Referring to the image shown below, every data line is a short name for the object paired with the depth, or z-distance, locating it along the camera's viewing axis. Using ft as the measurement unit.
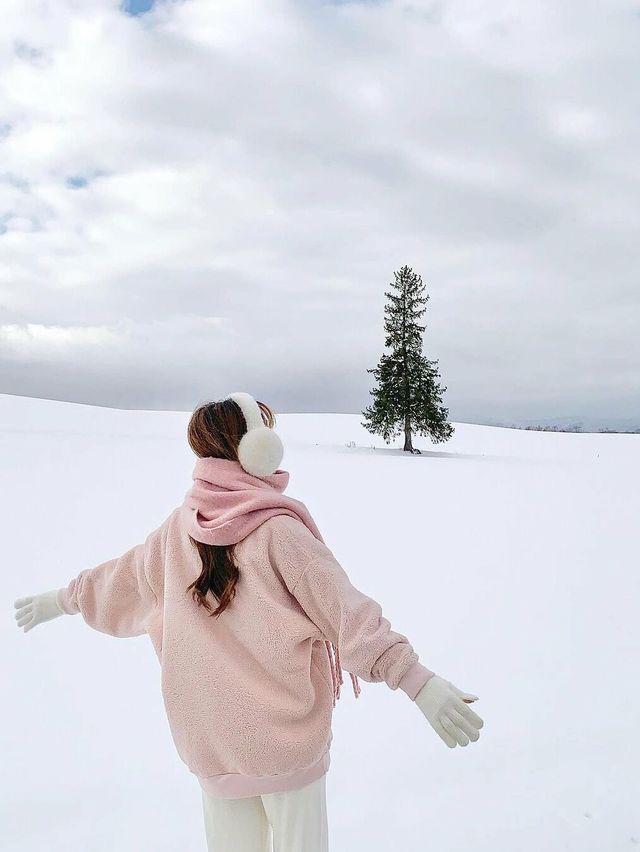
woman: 5.62
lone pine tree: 61.26
